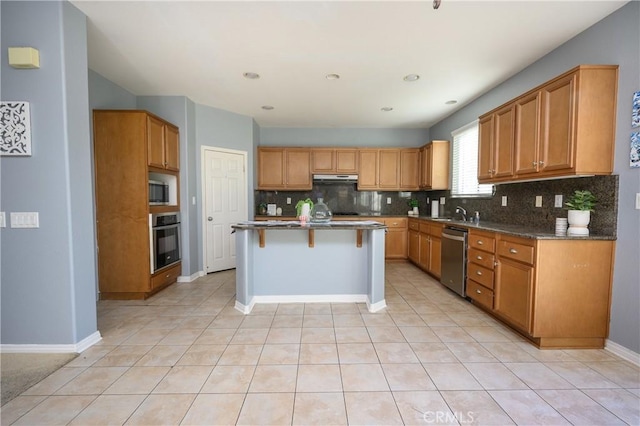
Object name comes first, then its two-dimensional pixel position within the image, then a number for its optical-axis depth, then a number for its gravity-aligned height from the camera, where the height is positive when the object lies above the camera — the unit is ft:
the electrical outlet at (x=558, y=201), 8.82 +0.01
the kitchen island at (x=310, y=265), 10.94 -2.50
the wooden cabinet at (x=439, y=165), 16.62 +2.12
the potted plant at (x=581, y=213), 7.60 -0.31
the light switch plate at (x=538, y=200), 9.59 +0.02
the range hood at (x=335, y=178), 18.79 +1.54
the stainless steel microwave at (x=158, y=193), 11.57 +0.36
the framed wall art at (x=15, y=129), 6.98 +1.78
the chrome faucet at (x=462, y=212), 13.62 -0.52
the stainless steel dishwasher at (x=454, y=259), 10.99 -2.36
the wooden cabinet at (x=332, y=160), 18.88 +2.74
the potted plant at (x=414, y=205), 19.21 -0.26
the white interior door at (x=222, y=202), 15.14 -0.04
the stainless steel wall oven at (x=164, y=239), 11.59 -1.63
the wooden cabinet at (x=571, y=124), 7.29 +2.11
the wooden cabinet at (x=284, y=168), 18.76 +2.19
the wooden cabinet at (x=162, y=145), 11.26 +2.41
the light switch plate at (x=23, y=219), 7.11 -0.44
